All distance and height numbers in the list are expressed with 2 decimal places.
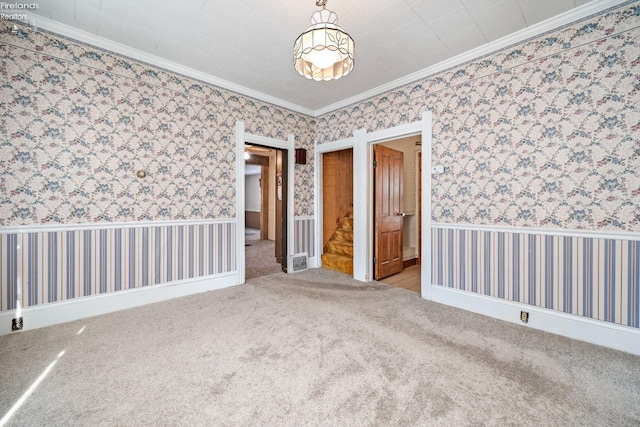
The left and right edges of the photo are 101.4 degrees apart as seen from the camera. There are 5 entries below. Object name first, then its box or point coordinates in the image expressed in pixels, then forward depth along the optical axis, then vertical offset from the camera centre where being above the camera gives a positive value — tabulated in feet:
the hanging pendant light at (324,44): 5.77 +3.85
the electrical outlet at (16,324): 7.73 -3.25
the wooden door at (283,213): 14.67 +0.03
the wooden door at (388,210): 13.34 +0.16
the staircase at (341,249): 14.63 -2.15
